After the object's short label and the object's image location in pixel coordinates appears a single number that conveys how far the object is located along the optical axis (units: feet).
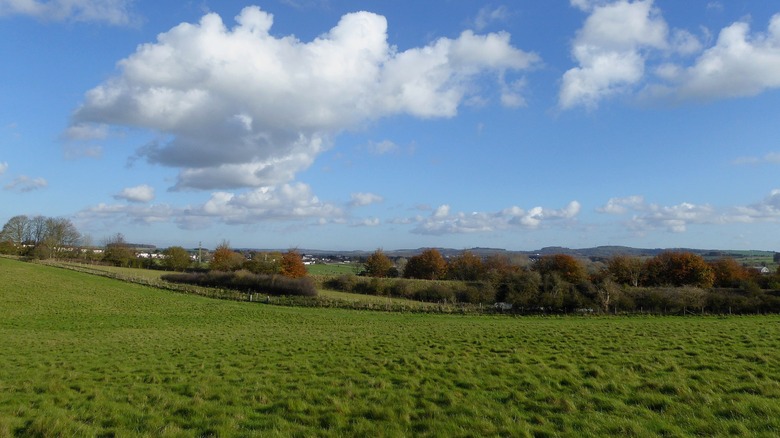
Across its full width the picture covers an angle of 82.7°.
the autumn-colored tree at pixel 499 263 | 342.44
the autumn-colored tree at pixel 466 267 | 353.49
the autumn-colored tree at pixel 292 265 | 322.34
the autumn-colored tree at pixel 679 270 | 280.92
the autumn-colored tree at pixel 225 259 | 331.49
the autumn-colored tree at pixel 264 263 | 320.68
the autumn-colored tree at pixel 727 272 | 283.05
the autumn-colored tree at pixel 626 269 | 293.23
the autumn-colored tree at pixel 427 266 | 363.66
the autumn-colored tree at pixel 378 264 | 366.12
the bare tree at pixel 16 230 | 347.34
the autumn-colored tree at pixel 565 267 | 294.05
